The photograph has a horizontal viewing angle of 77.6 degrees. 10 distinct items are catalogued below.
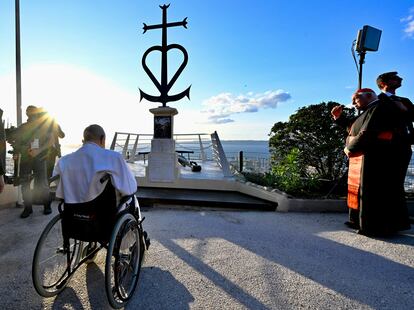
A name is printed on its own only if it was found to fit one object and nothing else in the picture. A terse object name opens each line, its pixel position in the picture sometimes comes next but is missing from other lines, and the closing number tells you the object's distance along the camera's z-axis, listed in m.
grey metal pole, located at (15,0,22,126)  4.67
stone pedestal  5.77
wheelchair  1.75
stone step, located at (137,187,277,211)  4.58
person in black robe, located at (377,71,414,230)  3.20
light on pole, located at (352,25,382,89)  4.18
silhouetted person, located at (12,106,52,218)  3.85
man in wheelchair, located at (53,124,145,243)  1.75
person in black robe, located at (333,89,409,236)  3.09
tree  7.73
